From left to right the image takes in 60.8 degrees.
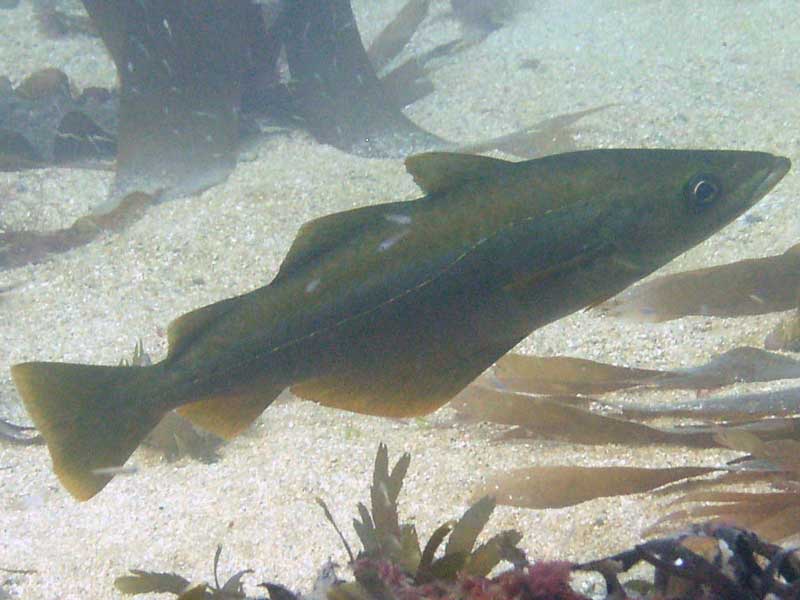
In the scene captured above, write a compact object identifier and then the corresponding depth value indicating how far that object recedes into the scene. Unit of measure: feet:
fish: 6.38
